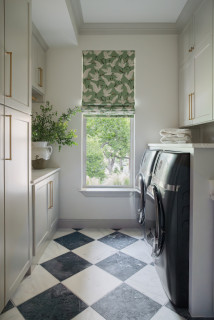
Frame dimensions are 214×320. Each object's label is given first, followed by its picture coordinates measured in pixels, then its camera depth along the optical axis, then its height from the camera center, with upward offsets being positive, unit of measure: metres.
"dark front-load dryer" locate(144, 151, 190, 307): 1.39 -0.44
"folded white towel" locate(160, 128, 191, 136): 2.32 +0.30
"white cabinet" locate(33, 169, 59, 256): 1.90 -0.50
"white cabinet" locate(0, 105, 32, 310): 1.28 -0.28
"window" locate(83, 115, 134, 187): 2.95 +0.11
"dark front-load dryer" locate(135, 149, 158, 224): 2.11 -0.15
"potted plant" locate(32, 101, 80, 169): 2.42 +0.30
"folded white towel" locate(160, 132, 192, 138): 2.33 +0.27
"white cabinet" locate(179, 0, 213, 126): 1.98 +0.94
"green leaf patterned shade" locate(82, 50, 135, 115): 2.78 +0.99
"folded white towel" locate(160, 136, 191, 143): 2.32 +0.22
